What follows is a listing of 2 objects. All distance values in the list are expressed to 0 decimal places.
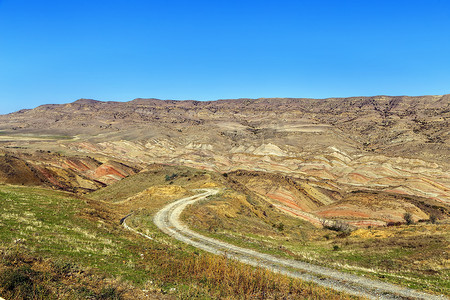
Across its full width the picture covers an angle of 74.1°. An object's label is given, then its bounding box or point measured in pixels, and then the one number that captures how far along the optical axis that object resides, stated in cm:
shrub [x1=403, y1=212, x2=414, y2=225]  5528
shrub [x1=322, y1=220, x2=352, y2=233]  4699
